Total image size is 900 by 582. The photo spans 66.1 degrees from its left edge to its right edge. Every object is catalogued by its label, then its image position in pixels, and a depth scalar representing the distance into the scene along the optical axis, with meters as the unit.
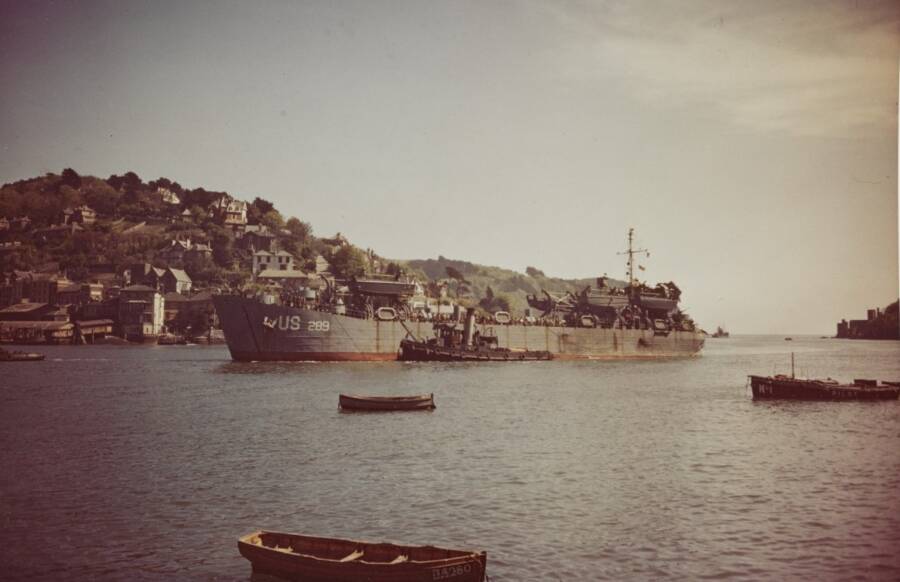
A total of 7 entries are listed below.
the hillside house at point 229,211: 190.00
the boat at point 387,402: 38.09
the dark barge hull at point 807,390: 45.34
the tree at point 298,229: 185.38
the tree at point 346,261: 155.12
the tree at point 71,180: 192.94
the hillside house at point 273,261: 158.88
